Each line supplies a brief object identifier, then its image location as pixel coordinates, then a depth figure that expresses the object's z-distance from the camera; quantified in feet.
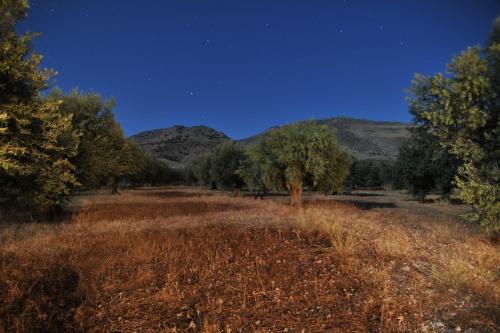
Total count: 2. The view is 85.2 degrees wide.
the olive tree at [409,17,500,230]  32.01
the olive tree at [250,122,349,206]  76.59
